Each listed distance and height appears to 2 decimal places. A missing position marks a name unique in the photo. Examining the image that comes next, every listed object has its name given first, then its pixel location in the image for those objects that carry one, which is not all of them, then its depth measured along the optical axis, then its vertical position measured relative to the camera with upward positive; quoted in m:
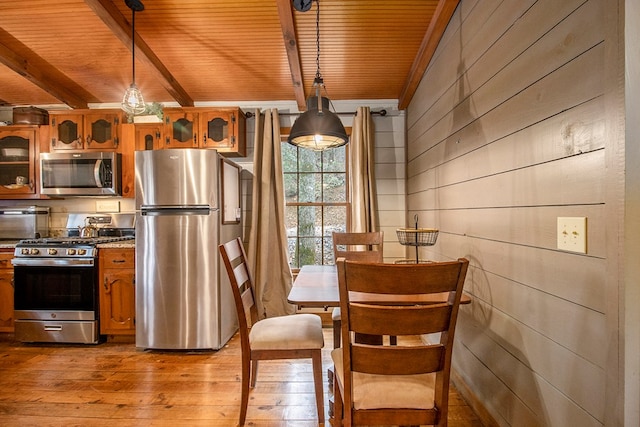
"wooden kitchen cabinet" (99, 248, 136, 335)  3.00 -0.69
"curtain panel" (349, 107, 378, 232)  3.48 +0.42
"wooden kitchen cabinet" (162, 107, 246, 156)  3.42 +0.92
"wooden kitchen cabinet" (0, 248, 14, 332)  3.10 -0.63
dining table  1.50 -0.40
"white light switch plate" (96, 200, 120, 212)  3.61 +0.13
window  3.78 +0.16
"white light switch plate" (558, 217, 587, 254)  1.10 -0.08
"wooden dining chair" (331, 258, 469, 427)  1.09 -0.49
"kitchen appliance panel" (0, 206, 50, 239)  3.54 -0.04
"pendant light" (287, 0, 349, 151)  2.04 +0.55
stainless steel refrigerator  2.80 -0.27
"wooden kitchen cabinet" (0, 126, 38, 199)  3.41 +0.62
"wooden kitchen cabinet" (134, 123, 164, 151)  3.43 +0.86
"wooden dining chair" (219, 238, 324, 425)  1.80 -0.72
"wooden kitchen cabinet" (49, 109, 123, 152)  3.41 +0.93
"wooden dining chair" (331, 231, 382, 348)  2.65 -0.24
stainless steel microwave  3.31 +0.45
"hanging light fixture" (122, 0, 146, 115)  2.49 +0.91
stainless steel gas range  2.96 -0.67
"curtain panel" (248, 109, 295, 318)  3.48 -0.13
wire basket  2.01 -0.17
